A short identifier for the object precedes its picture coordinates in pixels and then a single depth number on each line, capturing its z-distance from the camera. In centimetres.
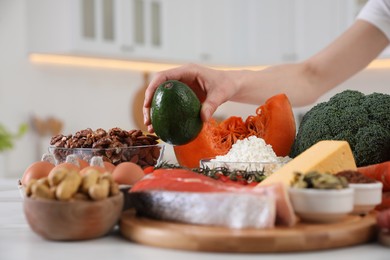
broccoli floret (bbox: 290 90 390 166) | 138
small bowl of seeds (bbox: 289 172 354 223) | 86
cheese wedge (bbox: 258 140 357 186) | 99
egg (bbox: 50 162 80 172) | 111
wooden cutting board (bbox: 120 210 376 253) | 81
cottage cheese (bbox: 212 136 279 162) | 134
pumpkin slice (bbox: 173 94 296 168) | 157
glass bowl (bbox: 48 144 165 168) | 135
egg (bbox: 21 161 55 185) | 114
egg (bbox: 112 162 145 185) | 110
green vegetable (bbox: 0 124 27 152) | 172
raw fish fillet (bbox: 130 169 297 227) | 86
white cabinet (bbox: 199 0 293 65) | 500
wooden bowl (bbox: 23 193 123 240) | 86
